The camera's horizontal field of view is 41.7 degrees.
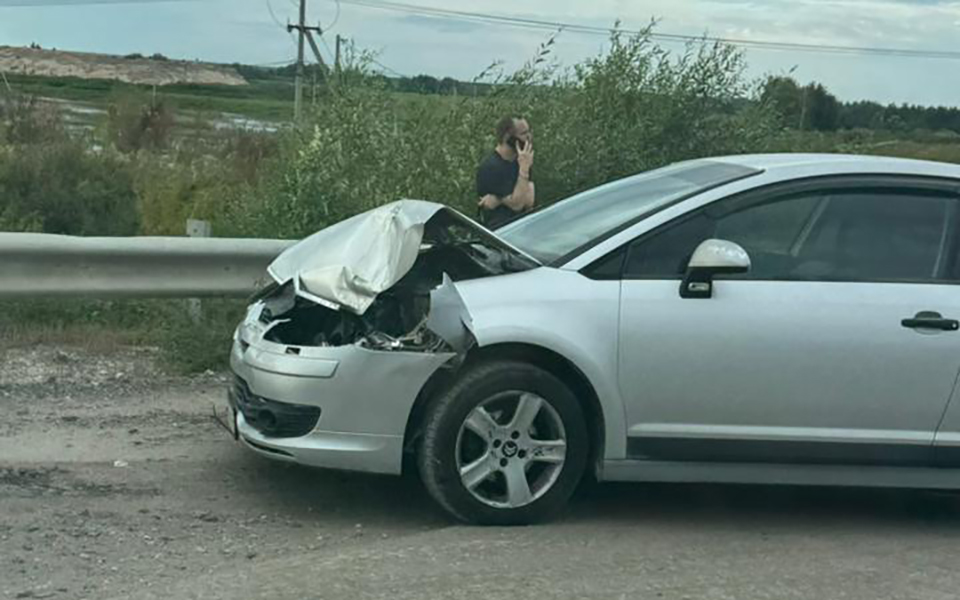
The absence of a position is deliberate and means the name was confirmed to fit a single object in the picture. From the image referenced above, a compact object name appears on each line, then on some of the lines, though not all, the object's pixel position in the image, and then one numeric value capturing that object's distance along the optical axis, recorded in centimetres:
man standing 925
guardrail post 898
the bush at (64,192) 1376
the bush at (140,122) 2277
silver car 529
